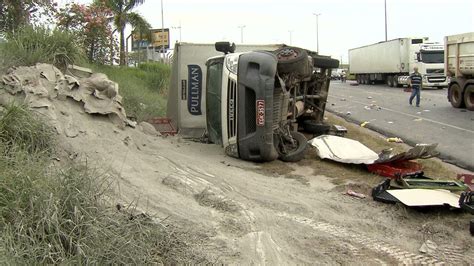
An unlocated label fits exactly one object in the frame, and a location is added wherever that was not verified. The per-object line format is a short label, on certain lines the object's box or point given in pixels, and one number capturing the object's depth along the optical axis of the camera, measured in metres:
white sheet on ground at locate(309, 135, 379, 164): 8.41
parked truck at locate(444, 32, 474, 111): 19.11
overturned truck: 8.06
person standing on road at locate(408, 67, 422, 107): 20.64
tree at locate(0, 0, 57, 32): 12.27
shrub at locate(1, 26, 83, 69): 8.09
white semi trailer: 33.91
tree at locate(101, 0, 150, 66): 27.48
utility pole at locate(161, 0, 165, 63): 40.16
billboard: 33.35
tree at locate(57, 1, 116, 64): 18.05
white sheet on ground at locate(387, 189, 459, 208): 5.42
